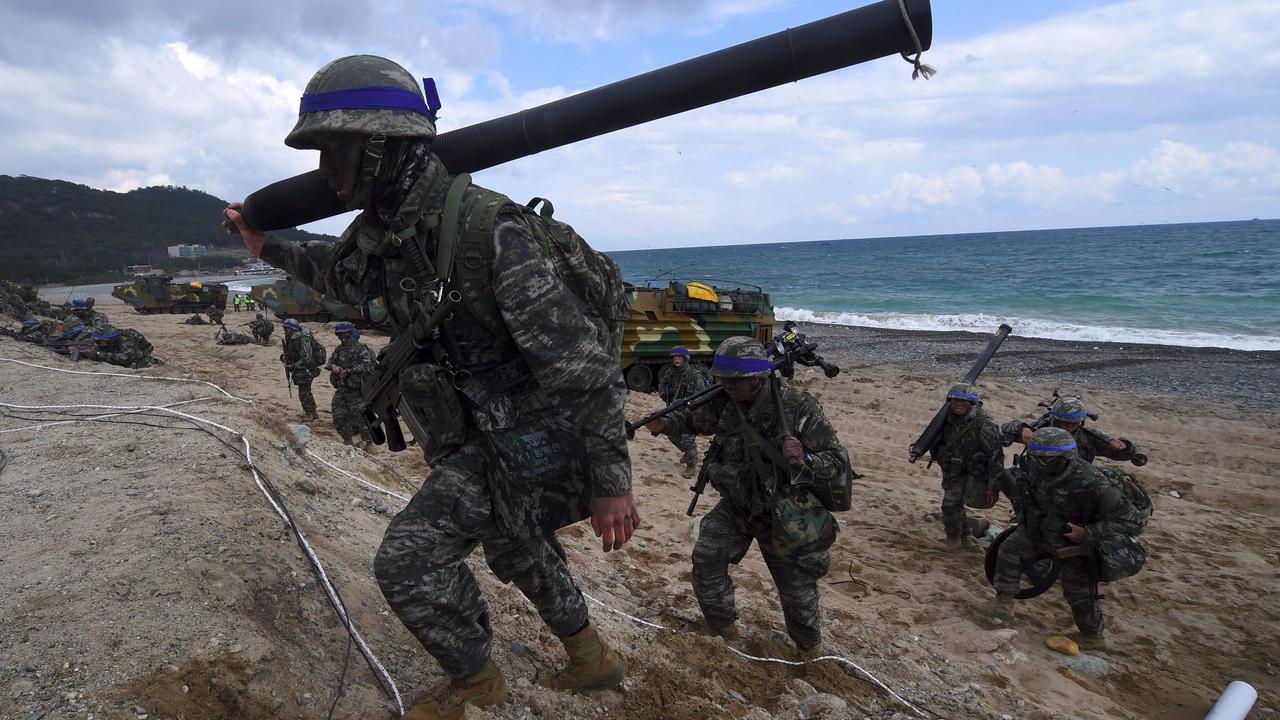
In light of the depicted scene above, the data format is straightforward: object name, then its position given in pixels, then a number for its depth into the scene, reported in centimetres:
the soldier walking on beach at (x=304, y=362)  1073
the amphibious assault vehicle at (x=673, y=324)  1473
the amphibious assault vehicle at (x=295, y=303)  2486
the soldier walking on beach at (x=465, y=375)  223
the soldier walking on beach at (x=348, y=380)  966
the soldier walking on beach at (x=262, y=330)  1958
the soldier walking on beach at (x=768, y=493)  441
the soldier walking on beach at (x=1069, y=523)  553
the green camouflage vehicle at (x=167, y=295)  2939
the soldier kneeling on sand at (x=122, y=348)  1287
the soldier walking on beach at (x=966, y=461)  713
